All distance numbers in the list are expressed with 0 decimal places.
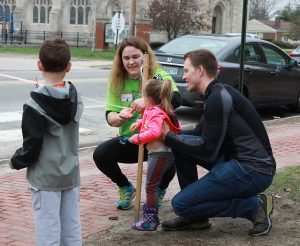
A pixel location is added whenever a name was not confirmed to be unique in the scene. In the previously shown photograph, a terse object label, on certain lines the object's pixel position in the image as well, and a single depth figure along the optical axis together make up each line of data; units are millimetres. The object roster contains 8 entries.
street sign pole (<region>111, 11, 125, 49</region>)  31247
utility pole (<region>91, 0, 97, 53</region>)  51681
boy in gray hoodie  3572
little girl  4531
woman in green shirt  5098
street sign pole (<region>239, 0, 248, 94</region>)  7074
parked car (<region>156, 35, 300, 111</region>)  11141
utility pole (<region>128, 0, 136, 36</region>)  29000
